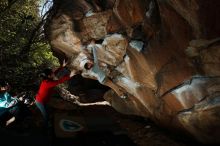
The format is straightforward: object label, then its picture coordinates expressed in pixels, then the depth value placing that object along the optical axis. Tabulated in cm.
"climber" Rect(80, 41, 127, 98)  601
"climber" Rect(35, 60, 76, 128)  567
